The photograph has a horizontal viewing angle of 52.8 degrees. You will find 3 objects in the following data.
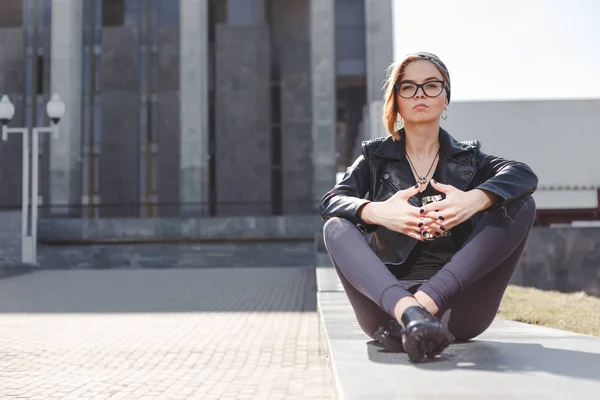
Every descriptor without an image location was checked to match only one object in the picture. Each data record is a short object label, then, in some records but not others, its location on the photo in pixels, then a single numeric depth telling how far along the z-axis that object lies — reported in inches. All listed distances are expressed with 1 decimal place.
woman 111.8
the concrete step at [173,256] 793.6
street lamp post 735.1
